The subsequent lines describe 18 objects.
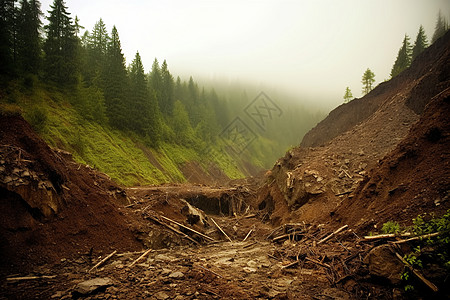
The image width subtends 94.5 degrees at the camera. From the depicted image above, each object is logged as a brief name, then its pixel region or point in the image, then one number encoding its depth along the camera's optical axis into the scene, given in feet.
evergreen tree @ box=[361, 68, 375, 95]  154.47
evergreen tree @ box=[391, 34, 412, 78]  130.74
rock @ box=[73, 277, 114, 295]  14.56
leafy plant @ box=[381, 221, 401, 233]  16.18
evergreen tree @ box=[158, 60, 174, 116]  184.52
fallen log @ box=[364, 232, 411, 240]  14.90
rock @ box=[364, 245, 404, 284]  13.52
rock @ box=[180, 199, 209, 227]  37.81
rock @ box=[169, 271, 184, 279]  18.37
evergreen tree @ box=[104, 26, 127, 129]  109.29
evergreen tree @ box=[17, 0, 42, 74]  87.97
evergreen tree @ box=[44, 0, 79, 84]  98.37
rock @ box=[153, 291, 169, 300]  15.01
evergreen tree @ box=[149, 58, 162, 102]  183.52
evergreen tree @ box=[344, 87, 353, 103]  167.63
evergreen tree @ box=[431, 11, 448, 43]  173.58
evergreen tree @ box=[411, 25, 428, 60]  127.65
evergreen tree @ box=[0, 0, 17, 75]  70.23
